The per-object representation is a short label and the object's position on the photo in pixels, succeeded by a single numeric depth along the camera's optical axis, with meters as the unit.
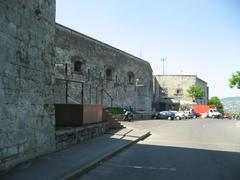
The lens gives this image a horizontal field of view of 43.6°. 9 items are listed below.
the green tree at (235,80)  43.99
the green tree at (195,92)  72.06
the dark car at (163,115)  41.71
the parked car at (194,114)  54.14
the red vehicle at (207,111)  60.83
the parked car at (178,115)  43.22
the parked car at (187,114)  48.28
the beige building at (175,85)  72.88
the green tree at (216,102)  90.86
